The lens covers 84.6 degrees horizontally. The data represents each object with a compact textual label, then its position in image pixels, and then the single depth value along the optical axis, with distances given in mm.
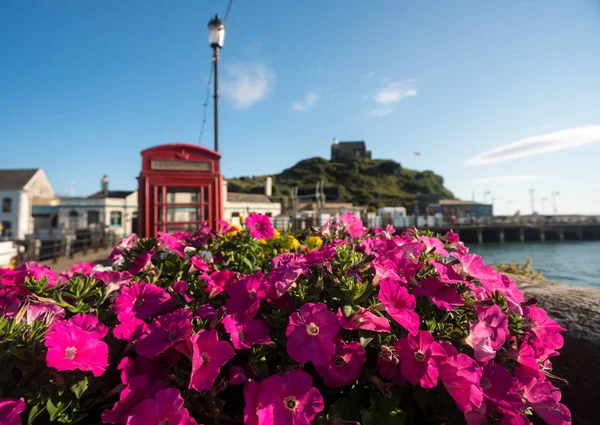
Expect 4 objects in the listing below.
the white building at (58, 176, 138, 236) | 32750
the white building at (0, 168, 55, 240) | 32375
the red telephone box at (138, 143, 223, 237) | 7852
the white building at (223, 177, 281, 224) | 32125
